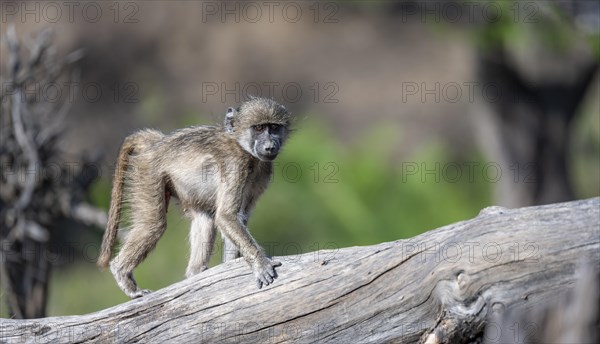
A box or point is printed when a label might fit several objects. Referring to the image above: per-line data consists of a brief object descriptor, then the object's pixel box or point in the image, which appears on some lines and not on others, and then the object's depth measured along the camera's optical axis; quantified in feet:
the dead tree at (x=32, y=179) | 56.29
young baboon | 41.52
